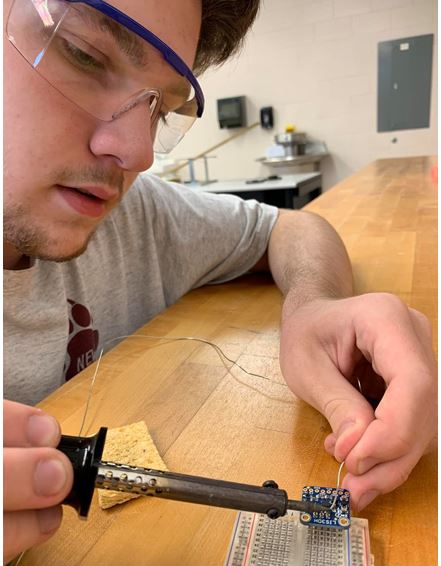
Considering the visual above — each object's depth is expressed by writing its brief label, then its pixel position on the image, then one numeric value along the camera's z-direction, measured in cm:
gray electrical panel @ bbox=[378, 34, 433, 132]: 421
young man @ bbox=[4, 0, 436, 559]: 47
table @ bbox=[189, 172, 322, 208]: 353
